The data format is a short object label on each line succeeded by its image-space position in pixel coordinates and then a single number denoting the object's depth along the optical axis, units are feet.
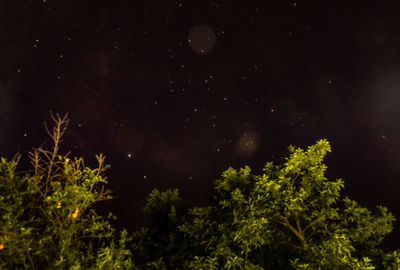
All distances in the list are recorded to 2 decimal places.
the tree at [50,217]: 21.30
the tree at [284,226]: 25.61
